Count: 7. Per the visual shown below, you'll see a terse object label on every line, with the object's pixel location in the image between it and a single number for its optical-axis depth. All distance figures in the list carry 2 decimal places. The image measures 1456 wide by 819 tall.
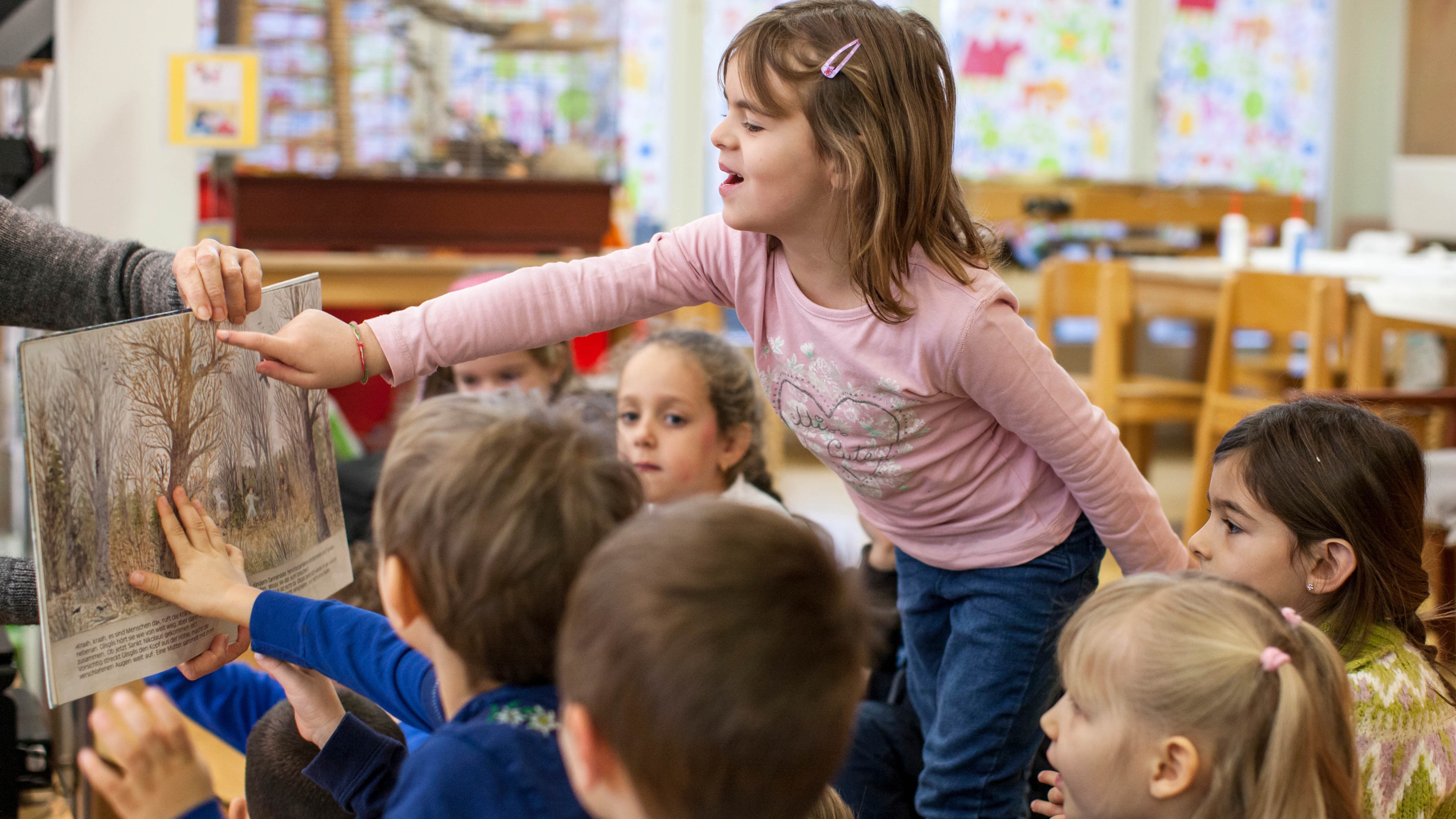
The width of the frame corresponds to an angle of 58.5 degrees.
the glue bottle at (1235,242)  4.50
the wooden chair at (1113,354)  3.79
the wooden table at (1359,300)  3.29
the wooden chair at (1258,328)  3.34
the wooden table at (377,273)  2.93
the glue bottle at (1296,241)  4.16
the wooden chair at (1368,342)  3.37
